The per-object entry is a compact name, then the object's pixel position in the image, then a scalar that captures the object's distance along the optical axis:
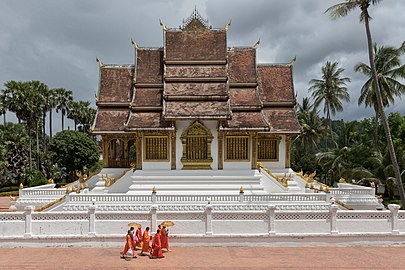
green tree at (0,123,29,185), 40.91
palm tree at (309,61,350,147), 42.50
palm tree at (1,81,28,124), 42.53
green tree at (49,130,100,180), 43.97
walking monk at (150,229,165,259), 11.73
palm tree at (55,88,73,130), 55.19
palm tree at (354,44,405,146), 29.28
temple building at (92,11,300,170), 20.70
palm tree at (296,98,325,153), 45.41
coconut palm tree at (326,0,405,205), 18.17
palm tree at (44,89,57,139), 48.16
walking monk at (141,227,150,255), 12.04
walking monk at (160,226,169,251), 12.29
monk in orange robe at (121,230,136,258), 11.57
